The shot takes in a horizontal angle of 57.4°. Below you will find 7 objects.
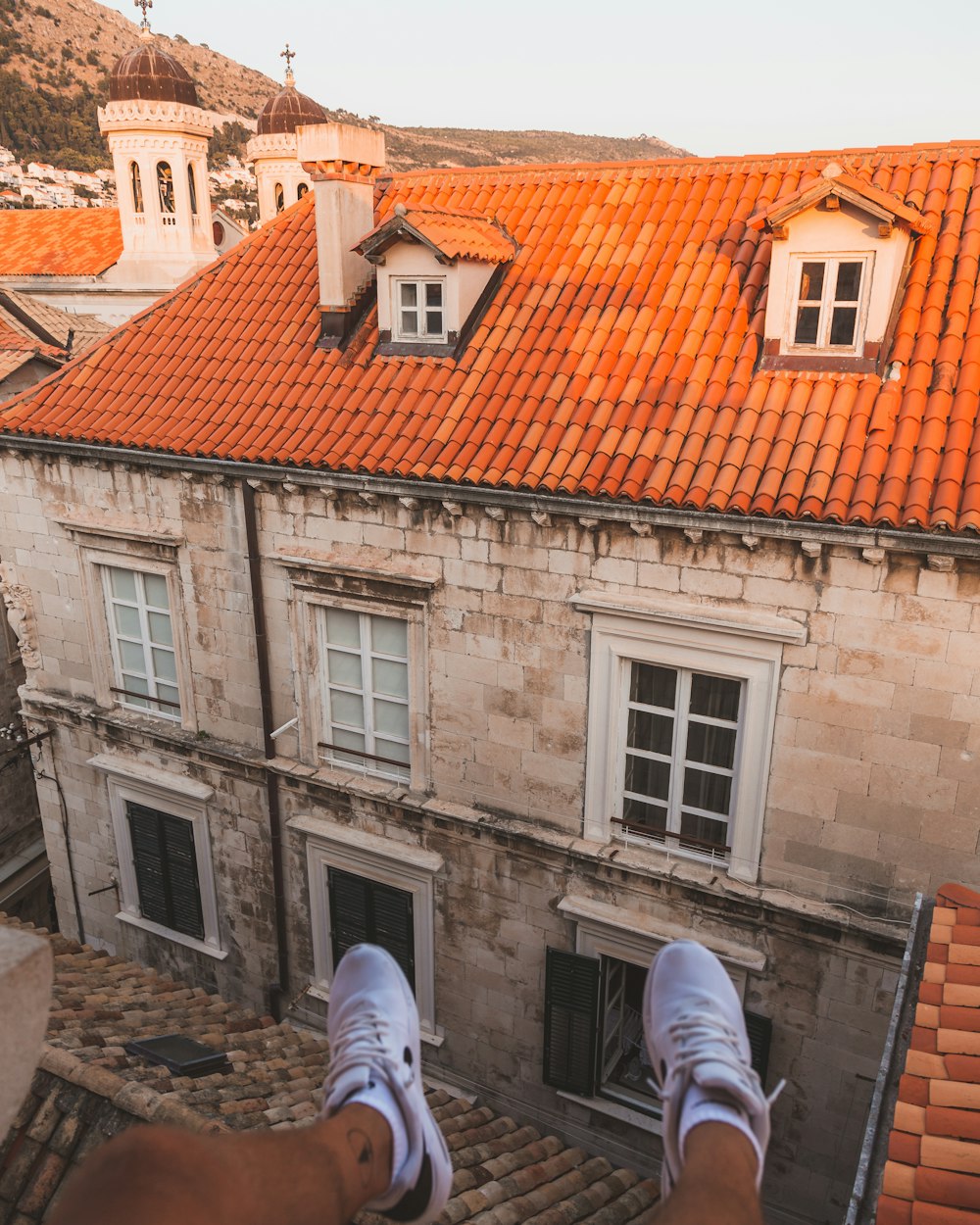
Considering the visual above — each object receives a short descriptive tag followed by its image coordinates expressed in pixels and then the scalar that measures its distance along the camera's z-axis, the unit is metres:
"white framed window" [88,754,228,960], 10.77
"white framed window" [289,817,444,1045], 9.37
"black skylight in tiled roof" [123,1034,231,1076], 7.02
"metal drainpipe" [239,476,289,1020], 9.16
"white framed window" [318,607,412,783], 9.00
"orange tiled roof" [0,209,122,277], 37.12
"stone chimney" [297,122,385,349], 9.33
